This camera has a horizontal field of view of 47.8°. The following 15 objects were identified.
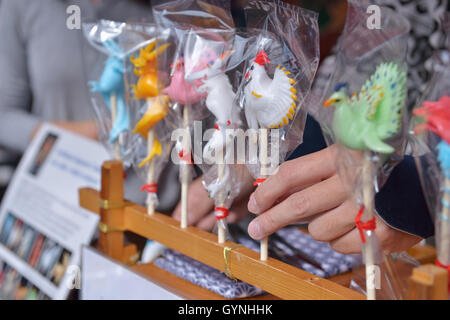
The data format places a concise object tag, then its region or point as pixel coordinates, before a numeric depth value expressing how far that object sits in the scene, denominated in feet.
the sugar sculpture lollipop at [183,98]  2.60
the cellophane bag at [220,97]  2.40
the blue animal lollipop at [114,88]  3.09
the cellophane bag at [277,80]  2.17
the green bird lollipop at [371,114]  1.79
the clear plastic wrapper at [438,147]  1.67
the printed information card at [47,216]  4.03
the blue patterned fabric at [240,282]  2.71
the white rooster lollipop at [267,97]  2.16
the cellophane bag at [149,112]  2.80
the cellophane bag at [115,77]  3.06
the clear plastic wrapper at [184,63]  2.61
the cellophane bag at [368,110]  1.80
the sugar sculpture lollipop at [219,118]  2.39
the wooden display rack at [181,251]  2.16
